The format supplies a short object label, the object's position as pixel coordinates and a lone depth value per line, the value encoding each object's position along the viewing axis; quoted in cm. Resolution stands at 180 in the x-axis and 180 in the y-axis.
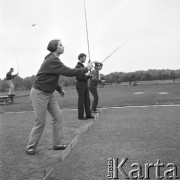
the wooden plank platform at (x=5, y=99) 1764
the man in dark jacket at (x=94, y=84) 1056
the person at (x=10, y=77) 1736
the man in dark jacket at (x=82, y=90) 899
